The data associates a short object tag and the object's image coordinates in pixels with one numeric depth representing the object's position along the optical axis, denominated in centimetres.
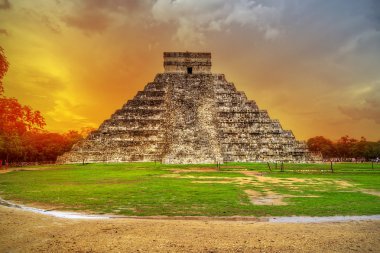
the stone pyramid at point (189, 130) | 4080
